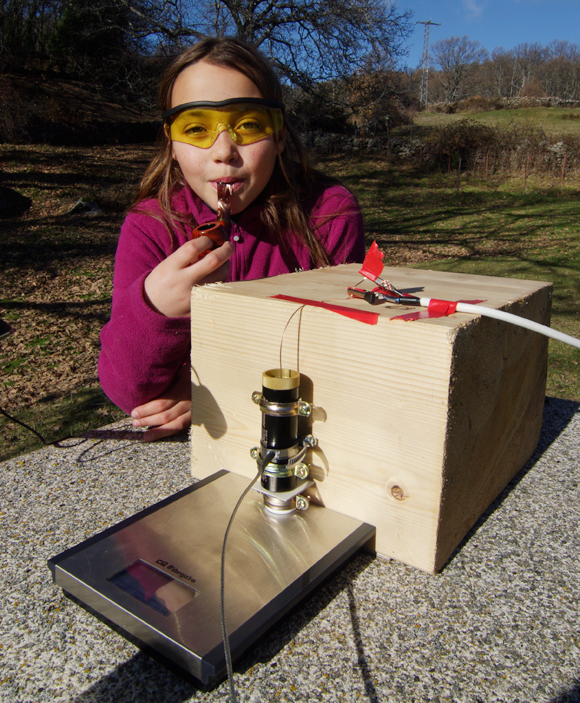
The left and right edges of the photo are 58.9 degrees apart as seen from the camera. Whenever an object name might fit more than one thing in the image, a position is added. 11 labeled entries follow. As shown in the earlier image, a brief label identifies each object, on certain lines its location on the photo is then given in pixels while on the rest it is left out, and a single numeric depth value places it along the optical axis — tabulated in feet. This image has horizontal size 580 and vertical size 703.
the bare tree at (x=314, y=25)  37.88
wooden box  2.74
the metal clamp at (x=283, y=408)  2.94
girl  4.21
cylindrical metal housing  2.94
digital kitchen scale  2.32
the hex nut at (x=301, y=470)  3.12
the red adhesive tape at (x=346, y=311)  2.81
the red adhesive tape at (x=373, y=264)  3.44
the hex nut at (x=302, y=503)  3.13
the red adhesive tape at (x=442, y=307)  2.90
